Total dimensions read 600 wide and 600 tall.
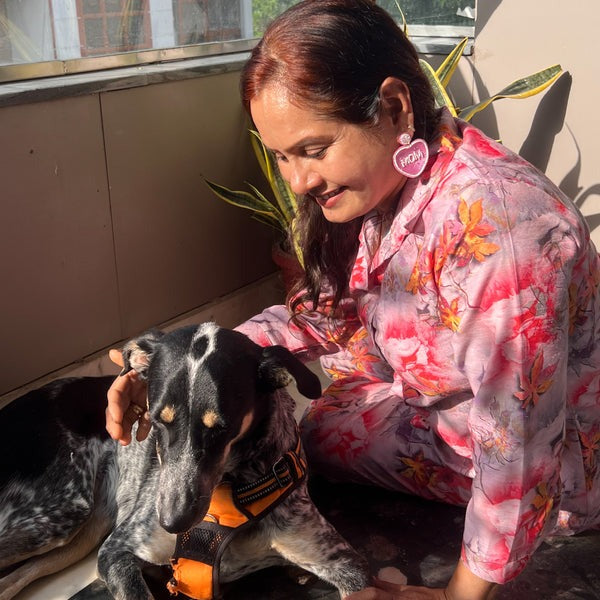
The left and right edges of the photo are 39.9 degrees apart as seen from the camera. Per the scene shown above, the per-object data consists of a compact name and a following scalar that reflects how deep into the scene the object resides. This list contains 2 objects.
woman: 1.73
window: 2.83
